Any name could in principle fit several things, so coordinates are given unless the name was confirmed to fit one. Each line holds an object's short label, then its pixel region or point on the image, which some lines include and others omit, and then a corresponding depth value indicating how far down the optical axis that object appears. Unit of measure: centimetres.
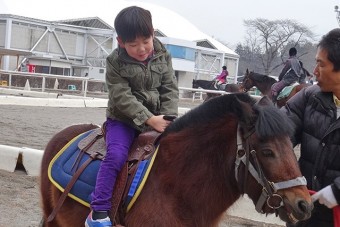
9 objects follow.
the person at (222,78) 3362
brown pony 259
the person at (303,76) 1495
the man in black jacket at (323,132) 307
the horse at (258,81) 1538
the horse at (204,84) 3528
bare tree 6353
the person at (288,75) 1385
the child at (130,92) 318
